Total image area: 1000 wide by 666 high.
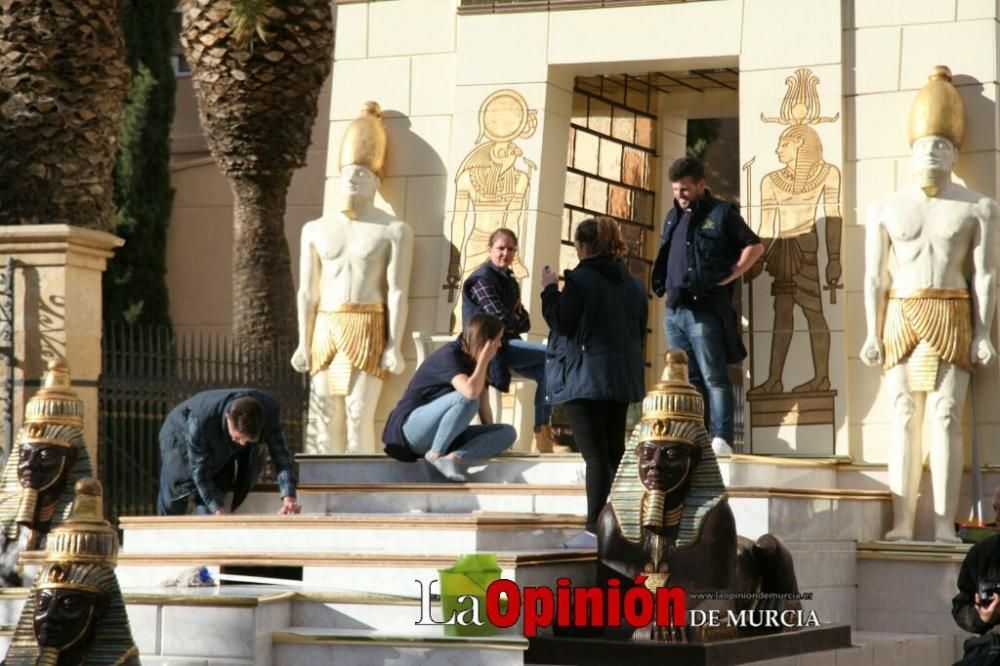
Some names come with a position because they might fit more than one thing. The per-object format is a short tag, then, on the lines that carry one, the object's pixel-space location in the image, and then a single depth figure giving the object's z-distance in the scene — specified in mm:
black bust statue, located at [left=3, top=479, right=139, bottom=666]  8492
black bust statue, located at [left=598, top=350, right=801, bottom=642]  10117
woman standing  11016
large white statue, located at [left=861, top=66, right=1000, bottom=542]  13086
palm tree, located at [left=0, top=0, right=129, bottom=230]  17500
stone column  14781
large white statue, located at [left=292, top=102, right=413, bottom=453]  14531
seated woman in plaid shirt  13109
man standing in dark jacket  13078
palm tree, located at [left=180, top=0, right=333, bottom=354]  19234
